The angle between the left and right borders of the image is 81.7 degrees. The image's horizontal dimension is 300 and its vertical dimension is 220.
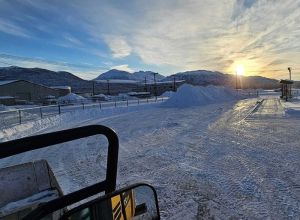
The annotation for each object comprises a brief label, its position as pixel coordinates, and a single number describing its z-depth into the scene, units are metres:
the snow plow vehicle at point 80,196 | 0.91
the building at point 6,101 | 32.06
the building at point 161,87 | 67.15
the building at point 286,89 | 22.88
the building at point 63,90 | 44.29
